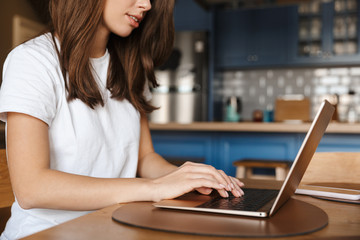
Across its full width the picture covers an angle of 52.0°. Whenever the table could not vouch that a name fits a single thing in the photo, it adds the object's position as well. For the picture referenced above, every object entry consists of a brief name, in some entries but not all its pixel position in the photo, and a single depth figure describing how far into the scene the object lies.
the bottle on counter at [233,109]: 3.95
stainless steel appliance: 4.31
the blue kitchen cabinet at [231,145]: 2.87
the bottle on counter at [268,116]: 3.99
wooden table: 0.49
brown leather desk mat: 0.51
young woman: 0.72
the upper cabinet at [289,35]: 4.24
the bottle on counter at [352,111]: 4.30
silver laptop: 0.59
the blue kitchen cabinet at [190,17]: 4.57
